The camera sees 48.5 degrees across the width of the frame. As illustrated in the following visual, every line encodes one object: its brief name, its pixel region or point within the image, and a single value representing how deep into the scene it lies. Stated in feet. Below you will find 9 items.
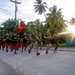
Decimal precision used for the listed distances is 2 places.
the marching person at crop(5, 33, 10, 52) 24.37
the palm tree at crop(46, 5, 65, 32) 62.82
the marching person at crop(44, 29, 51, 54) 16.36
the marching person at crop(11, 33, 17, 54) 20.91
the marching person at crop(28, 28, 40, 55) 16.23
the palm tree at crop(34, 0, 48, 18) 70.60
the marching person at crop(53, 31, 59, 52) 18.16
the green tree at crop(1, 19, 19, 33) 58.44
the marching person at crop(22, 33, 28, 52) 21.84
